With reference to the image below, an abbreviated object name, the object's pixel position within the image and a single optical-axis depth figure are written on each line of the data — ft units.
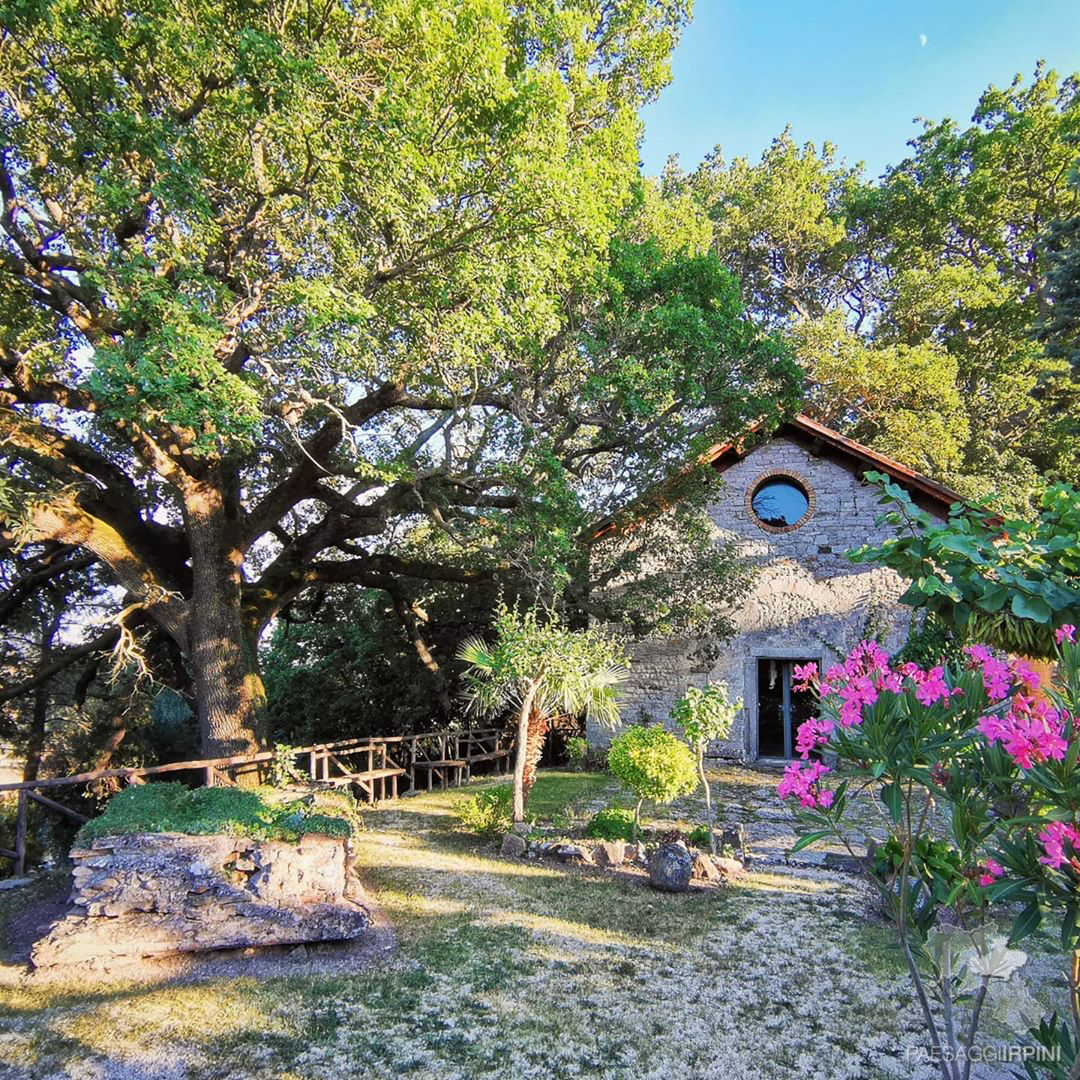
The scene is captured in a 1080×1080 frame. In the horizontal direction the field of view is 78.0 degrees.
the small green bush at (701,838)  25.24
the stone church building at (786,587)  42.34
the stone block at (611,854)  23.82
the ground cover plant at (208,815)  18.33
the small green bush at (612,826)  26.02
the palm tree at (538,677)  26.50
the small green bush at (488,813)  27.35
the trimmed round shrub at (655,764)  23.80
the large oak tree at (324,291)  21.08
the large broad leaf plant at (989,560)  9.40
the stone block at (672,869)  21.47
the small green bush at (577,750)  45.21
